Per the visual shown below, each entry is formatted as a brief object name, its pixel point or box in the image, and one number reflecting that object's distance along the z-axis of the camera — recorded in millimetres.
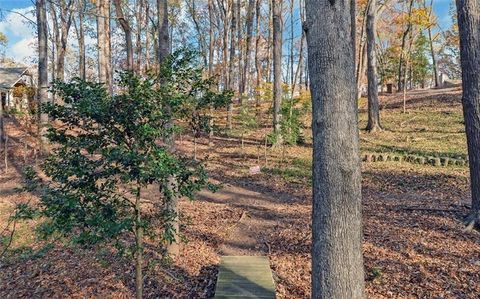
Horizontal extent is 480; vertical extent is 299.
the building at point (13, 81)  21047
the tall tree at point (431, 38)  18798
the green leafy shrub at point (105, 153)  2941
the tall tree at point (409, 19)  15359
